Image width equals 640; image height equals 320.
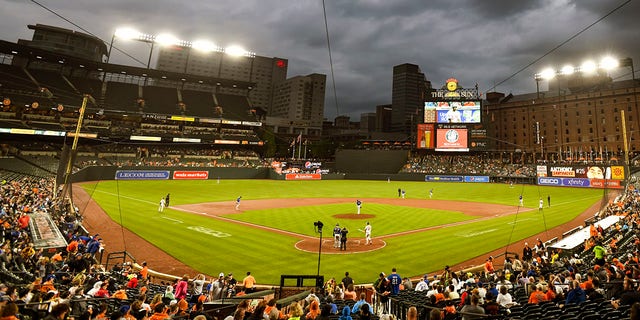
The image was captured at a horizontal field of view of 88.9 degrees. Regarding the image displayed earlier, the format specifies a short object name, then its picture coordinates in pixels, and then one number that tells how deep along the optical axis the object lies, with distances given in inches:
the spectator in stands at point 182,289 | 413.4
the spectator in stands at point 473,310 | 282.4
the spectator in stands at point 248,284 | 471.8
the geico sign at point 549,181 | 2477.9
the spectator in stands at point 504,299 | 353.5
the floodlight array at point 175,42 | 2740.4
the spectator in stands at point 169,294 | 382.2
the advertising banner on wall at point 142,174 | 2294.5
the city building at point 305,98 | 7126.0
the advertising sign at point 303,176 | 2938.0
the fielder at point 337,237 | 807.6
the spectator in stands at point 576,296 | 326.6
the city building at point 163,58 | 7696.9
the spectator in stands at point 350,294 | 419.8
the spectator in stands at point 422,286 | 486.3
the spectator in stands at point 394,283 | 457.4
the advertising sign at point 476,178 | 2940.5
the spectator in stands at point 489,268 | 590.9
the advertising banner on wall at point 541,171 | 2568.9
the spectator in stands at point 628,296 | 292.4
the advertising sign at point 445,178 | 3024.1
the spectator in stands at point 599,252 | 552.7
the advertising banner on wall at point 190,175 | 2474.2
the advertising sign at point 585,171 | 2110.0
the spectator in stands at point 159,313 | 260.2
